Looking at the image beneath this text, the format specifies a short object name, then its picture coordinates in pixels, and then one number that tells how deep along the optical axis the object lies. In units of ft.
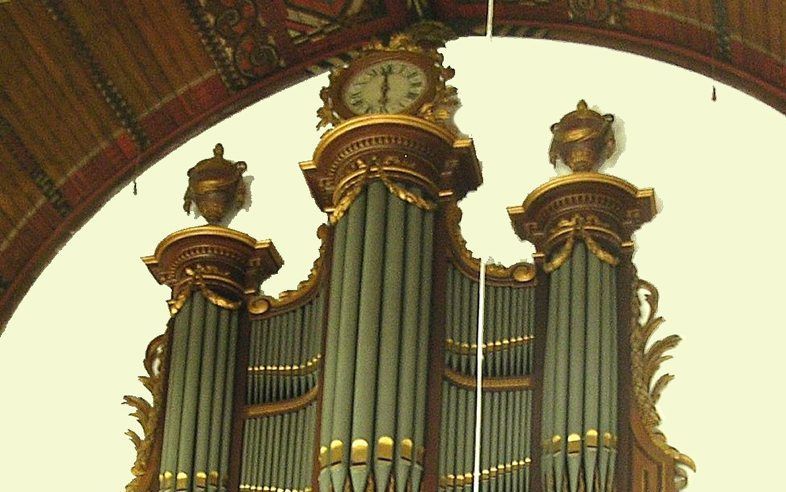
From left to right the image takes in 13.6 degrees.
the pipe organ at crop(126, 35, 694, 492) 41.73
